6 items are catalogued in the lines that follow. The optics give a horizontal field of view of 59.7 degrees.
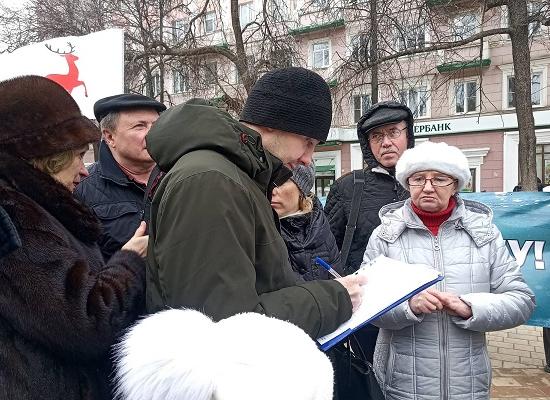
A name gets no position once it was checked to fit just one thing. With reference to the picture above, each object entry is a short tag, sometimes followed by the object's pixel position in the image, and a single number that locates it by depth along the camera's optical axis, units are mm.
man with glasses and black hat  3000
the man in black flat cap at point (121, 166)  2398
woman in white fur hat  2086
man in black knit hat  1131
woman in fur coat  1387
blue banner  4051
